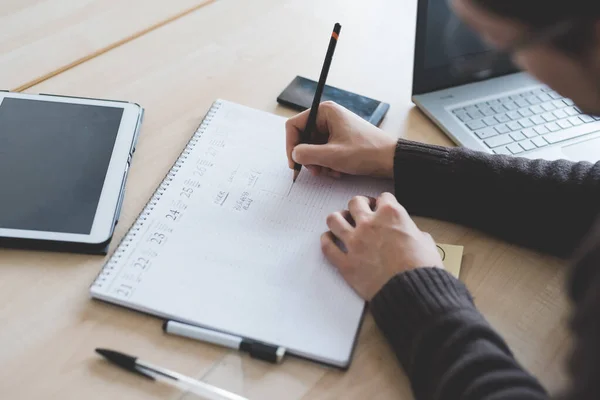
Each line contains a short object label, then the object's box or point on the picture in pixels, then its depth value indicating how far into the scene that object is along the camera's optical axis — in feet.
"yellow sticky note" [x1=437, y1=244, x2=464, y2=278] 2.58
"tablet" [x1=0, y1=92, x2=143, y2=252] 2.60
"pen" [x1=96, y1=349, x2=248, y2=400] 2.17
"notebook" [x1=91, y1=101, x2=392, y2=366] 2.33
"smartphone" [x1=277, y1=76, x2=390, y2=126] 3.33
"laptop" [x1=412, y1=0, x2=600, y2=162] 3.16
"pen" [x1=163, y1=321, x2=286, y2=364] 2.24
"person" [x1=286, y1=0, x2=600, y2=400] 1.68
